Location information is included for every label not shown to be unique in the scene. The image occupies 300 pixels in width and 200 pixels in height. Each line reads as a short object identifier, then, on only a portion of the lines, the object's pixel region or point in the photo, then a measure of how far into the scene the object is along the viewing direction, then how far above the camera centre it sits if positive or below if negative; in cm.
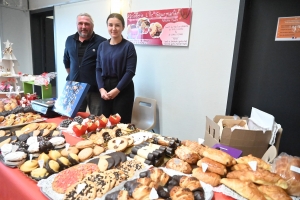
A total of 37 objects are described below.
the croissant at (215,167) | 86 -44
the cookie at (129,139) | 114 -46
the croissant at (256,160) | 91 -44
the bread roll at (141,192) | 69 -46
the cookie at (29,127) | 125 -47
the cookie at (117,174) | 80 -47
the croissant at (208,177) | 82 -47
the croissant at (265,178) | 79 -44
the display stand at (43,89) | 238 -43
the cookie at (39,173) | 84 -50
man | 223 -4
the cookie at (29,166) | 88 -49
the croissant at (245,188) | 72 -46
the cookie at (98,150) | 104 -48
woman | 197 -14
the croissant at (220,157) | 89 -42
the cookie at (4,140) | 105 -46
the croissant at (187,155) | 96 -45
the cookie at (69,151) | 98 -47
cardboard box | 140 -52
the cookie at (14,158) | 92 -48
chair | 250 -68
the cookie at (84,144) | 106 -46
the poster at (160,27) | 225 +41
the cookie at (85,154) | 97 -47
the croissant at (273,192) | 72 -46
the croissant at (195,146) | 102 -44
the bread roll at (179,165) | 91 -47
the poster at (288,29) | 174 +34
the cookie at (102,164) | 87 -47
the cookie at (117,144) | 109 -47
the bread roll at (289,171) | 80 -43
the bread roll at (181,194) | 67 -45
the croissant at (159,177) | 79 -46
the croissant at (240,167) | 88 -45
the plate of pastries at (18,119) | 136 -47
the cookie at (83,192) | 71 -48
